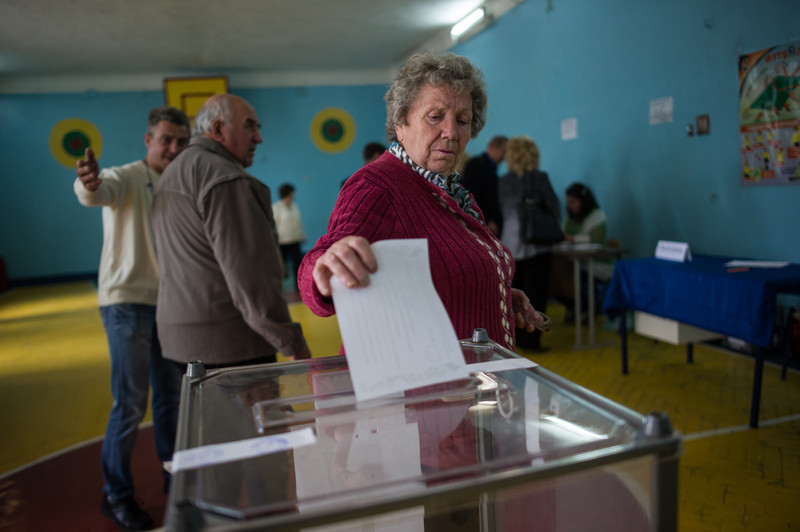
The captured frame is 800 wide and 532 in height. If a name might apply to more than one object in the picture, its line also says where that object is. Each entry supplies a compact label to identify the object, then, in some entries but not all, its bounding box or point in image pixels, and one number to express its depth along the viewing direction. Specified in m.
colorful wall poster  3.35
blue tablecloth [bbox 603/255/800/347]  2.71
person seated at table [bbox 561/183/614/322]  4.88
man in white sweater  2.23
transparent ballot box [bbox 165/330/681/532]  0.51
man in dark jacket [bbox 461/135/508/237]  4.61
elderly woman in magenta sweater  1.17
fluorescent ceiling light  7.16
